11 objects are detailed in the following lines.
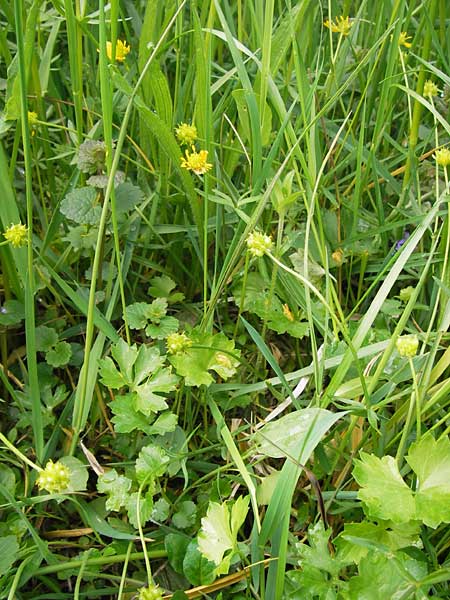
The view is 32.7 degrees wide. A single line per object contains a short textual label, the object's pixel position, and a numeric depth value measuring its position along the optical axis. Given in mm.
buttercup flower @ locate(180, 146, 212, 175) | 267
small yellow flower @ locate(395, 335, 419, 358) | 220
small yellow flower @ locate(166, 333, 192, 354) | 262
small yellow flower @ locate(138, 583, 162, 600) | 213
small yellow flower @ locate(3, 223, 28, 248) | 254
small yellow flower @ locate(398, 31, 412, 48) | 326
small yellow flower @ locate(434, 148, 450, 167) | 277
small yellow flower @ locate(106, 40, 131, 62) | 297
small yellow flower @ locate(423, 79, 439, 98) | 325
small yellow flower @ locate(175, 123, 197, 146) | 278
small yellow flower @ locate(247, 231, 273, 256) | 251
